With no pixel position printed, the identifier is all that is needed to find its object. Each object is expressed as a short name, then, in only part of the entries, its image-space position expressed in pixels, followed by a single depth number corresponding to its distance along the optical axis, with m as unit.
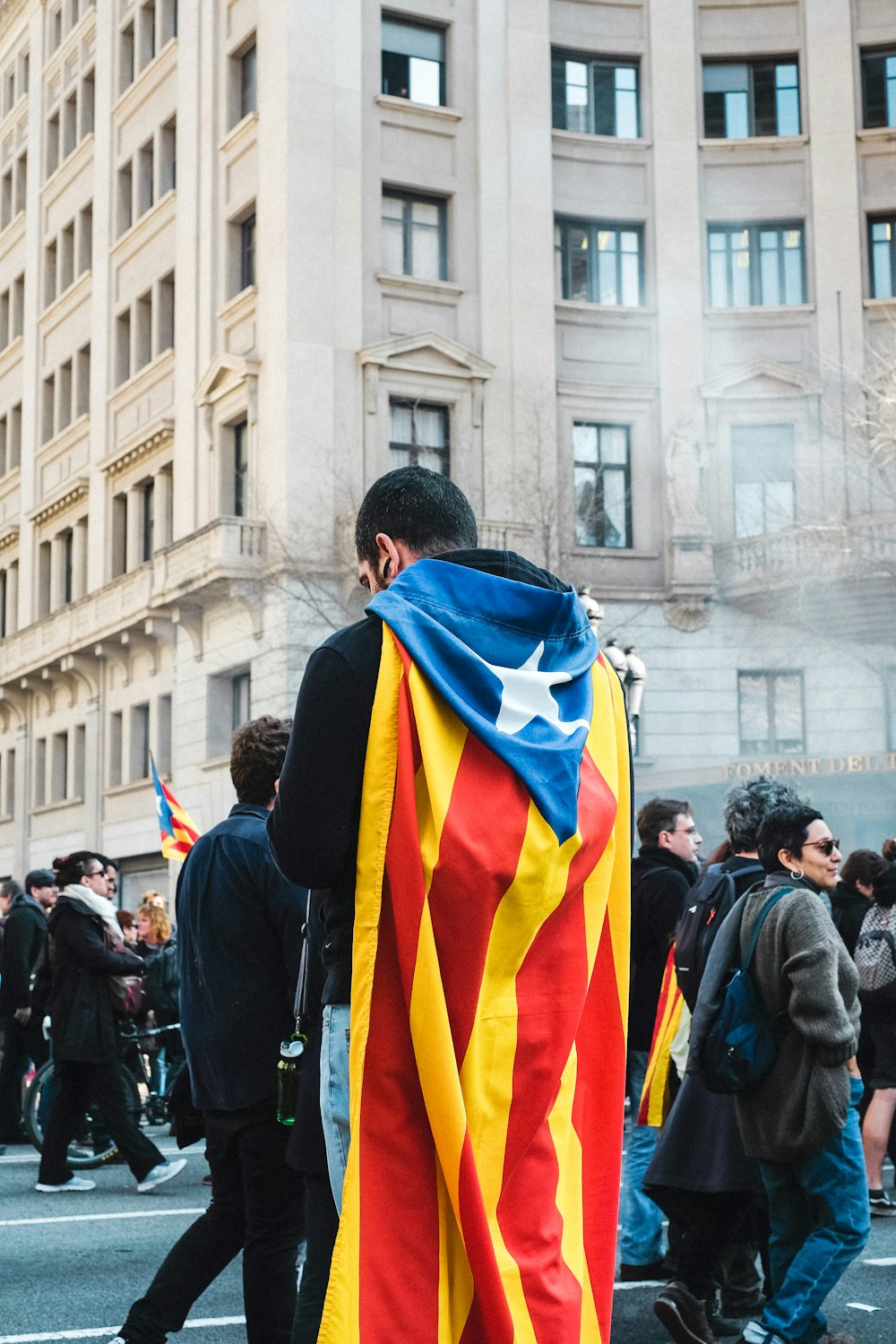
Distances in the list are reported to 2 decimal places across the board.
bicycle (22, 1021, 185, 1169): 11.45
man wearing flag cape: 2.80
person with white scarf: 9.59
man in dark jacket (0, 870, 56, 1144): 12.27
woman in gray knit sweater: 5.29
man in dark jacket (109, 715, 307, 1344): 4.76
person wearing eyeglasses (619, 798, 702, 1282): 7.61
